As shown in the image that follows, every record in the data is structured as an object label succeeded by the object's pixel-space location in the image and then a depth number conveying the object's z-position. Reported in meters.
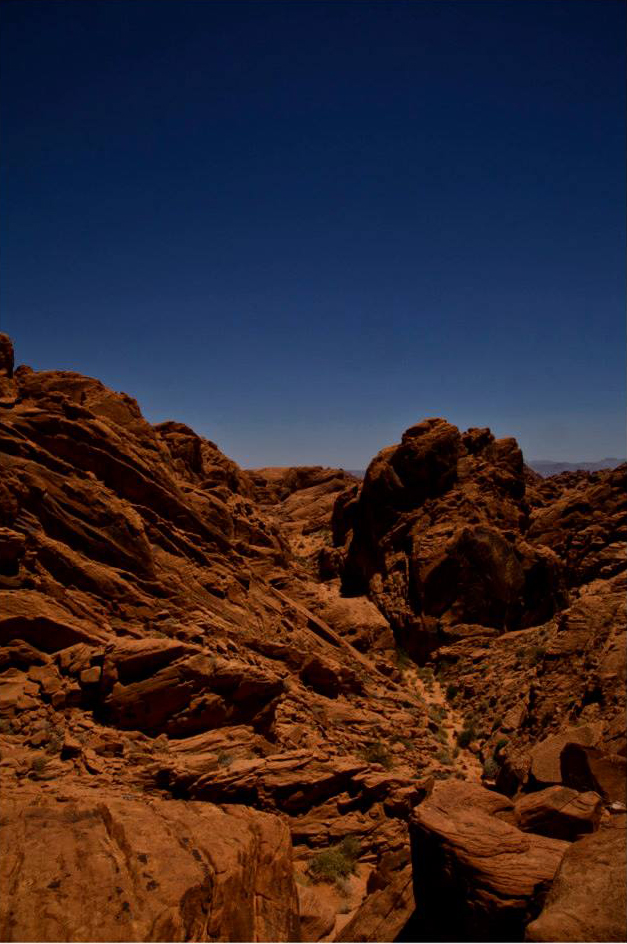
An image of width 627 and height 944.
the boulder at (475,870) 7.11
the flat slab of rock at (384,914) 8.90
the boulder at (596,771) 9.41
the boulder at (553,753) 12.52
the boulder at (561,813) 8.64
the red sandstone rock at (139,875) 6.50
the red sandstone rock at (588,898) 5.67
